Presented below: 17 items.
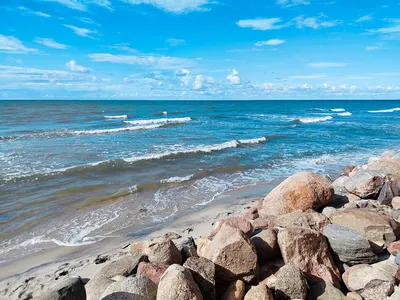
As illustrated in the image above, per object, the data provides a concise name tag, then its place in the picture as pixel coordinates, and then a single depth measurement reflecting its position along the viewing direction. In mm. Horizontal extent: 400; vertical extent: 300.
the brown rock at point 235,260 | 4785
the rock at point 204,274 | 4473
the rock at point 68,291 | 3992
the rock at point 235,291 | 4504
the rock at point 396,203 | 7578
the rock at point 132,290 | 4117
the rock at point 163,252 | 5234
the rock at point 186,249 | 5715
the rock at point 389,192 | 8047
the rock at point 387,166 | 9594
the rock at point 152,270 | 4699
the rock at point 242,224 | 5879
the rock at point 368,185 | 8406
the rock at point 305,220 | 6301
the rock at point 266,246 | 5363
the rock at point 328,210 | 7170
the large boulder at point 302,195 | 7527
